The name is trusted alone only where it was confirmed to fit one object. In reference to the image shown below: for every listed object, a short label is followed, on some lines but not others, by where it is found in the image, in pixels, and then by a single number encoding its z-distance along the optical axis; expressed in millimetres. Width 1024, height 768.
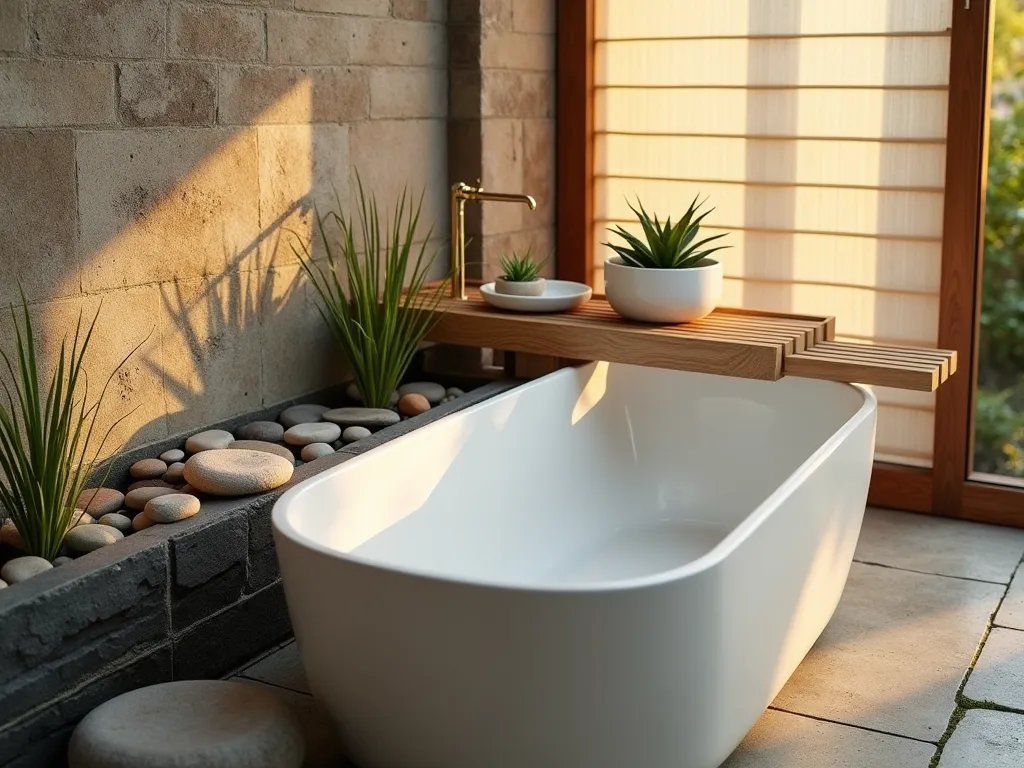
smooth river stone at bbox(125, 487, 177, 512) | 2973
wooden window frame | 3855
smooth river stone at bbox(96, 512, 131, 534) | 2883
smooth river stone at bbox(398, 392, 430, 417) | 3705
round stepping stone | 2268
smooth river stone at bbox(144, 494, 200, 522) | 2799
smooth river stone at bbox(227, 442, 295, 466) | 3277
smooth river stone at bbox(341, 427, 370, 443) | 3479
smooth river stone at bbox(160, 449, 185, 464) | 3238
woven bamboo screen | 4023
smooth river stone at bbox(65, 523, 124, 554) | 2709
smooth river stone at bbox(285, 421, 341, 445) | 3373
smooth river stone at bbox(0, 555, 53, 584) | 2535
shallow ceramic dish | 3844
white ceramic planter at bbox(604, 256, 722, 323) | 3623
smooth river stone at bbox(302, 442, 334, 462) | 3307
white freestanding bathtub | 2166
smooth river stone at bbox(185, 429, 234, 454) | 3293
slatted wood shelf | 3400
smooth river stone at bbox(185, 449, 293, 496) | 2936
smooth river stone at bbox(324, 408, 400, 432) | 3564
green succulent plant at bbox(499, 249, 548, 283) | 3898
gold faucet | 3965
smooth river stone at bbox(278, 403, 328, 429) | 3594
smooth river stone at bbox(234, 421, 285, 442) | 3445
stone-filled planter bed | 2391
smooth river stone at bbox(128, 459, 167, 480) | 3143
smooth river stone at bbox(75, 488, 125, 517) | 2949
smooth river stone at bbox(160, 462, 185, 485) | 3123
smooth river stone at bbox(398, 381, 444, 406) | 3857
